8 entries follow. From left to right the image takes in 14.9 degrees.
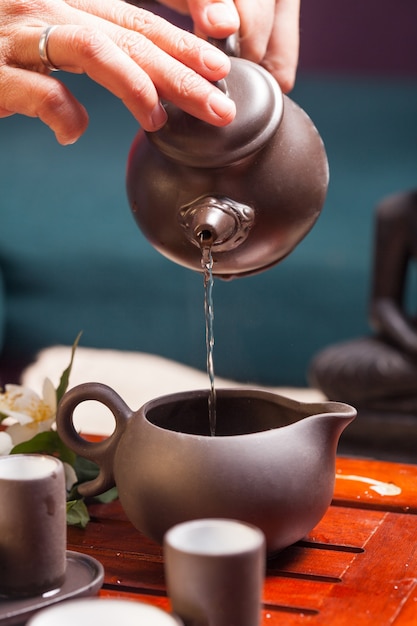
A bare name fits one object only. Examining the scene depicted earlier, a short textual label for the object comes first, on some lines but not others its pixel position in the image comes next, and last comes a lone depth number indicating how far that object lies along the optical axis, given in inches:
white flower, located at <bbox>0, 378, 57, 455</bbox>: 28.8
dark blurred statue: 134.8
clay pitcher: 24.9
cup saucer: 23.4
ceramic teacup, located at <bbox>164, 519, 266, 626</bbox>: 22.0
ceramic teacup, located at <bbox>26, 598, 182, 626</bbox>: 21.9
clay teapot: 26.5
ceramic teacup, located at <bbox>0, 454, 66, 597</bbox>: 23.7
